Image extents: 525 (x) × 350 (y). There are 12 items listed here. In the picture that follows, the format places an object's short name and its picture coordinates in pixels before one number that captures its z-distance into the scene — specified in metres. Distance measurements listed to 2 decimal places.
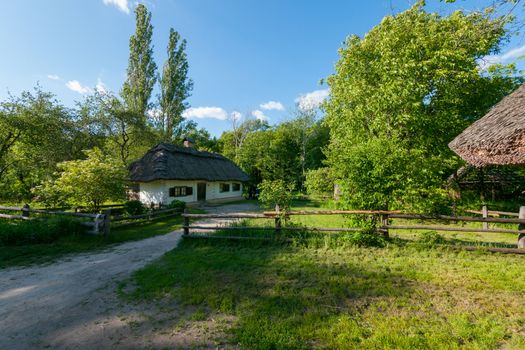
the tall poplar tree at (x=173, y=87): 29.67
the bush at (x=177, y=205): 16.97
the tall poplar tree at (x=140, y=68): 27.78
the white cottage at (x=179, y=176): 20.05
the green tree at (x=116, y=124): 22.42
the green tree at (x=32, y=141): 16.45
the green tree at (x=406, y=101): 7.20
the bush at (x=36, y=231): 8.24
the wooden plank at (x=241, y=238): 7.78
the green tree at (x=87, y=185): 12.32
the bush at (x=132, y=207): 15.11
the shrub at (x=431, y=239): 7.10
